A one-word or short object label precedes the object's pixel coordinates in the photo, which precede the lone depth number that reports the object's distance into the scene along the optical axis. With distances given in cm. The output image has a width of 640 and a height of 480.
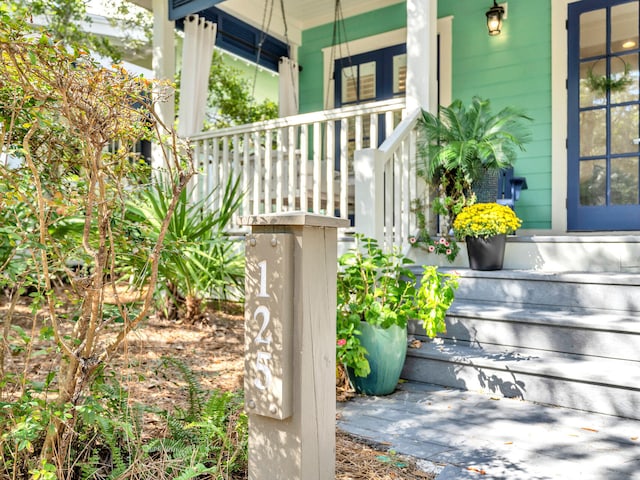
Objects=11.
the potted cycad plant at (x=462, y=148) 324
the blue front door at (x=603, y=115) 415
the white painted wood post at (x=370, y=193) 297
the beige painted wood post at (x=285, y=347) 122
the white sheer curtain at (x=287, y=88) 578
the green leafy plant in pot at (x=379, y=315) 228
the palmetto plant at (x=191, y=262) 315
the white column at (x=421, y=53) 345
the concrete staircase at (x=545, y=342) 214
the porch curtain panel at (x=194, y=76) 480
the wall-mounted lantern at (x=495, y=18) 460
